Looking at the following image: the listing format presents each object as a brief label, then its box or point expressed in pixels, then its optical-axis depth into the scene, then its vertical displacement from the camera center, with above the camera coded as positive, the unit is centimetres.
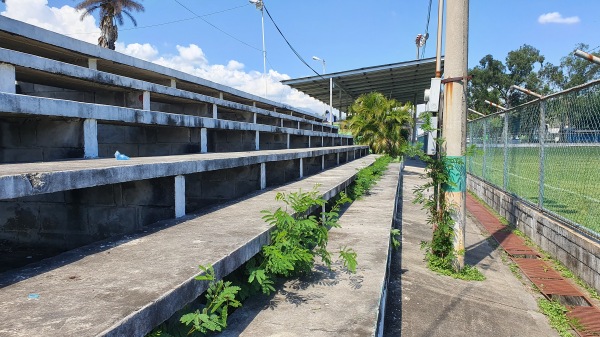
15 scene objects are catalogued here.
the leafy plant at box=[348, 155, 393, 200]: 720 -69
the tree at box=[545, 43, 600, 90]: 4626 +1034
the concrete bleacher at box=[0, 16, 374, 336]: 165 -42
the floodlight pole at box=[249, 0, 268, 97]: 2018 +797
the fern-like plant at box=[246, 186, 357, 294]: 251 -71
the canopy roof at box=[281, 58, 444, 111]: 1989 +440
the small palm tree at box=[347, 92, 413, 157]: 1797 +137
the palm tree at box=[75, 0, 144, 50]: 2033 +751
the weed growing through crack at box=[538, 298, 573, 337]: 382 -180
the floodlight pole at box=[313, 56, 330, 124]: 2111 +383
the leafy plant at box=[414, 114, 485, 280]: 502 -90
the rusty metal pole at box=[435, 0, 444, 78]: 722 +242
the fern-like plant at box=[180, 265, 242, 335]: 178 -79
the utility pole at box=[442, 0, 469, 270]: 493 +58
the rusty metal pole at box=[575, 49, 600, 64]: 401 +102
